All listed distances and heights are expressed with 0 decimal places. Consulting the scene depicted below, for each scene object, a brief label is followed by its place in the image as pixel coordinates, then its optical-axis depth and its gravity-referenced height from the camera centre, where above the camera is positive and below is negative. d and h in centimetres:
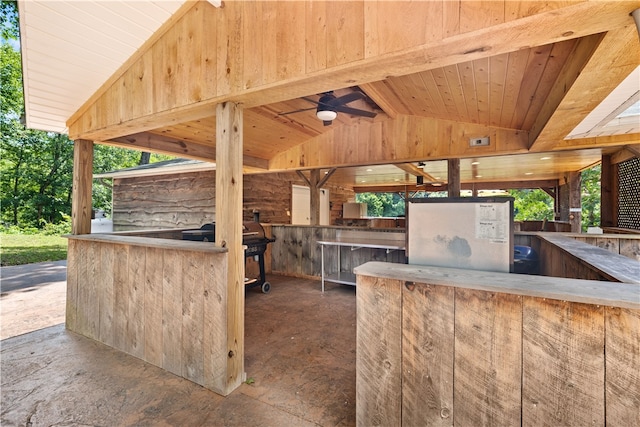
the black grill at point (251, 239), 402 -36
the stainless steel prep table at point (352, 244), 421 -45
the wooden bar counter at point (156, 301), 217 -78
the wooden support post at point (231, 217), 215 -2
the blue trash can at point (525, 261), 321 -53
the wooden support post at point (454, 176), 433 +59
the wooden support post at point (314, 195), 591 +40
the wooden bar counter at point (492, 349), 103 -56
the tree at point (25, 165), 1176 +217
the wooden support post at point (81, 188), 334 +30
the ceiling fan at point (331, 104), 306 +120
